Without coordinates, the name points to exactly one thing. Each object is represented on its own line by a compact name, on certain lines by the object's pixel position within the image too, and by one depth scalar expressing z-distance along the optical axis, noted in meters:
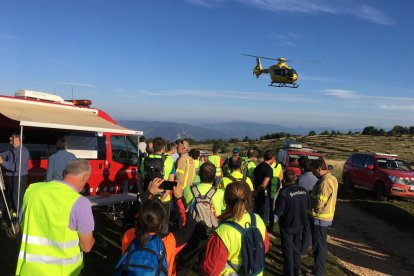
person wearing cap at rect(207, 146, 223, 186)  9.27
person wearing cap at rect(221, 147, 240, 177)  8.18
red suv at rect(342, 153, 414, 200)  13.41
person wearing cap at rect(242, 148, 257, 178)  8.82
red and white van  7.18
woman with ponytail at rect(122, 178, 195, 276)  2.79
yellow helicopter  34.78
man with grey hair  3.04
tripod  6.70
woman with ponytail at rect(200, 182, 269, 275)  3.15
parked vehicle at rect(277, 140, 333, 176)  12.50
